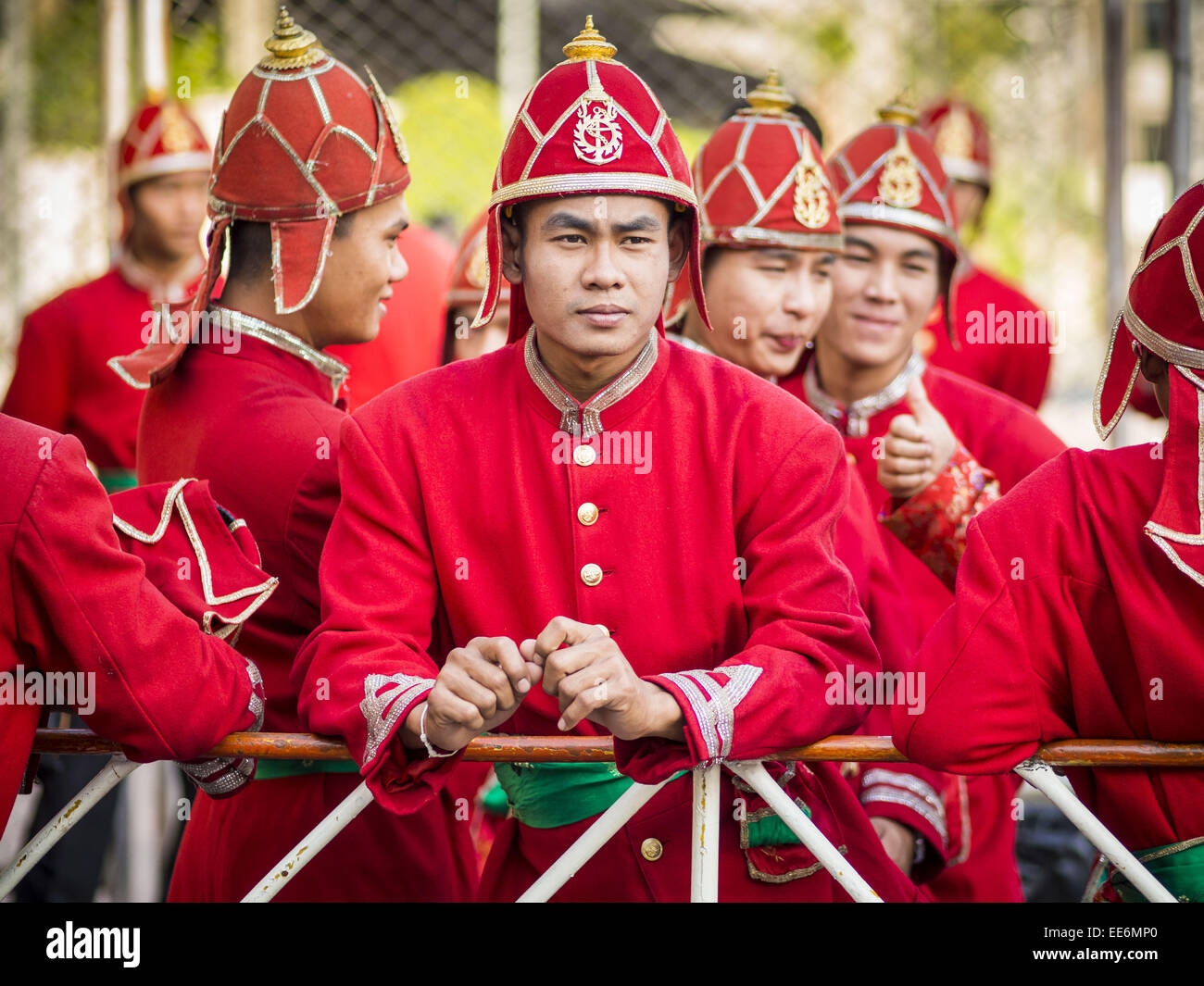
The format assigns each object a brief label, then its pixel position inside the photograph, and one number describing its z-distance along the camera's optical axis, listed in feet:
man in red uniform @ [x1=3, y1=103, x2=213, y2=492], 16.93
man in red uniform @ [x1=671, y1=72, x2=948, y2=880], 12.05
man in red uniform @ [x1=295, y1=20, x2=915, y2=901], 8.08
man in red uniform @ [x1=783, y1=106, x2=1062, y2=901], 11.97
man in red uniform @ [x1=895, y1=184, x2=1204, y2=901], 7.44
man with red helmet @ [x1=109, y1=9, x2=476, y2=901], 9.18
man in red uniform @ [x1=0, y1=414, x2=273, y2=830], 7.27
